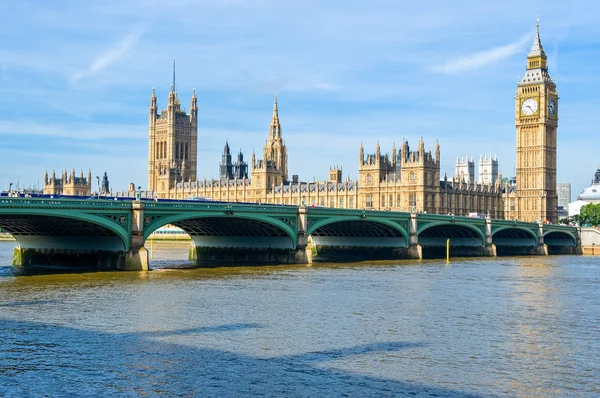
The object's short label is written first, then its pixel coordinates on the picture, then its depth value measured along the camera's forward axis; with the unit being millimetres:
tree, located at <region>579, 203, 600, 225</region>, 168862
